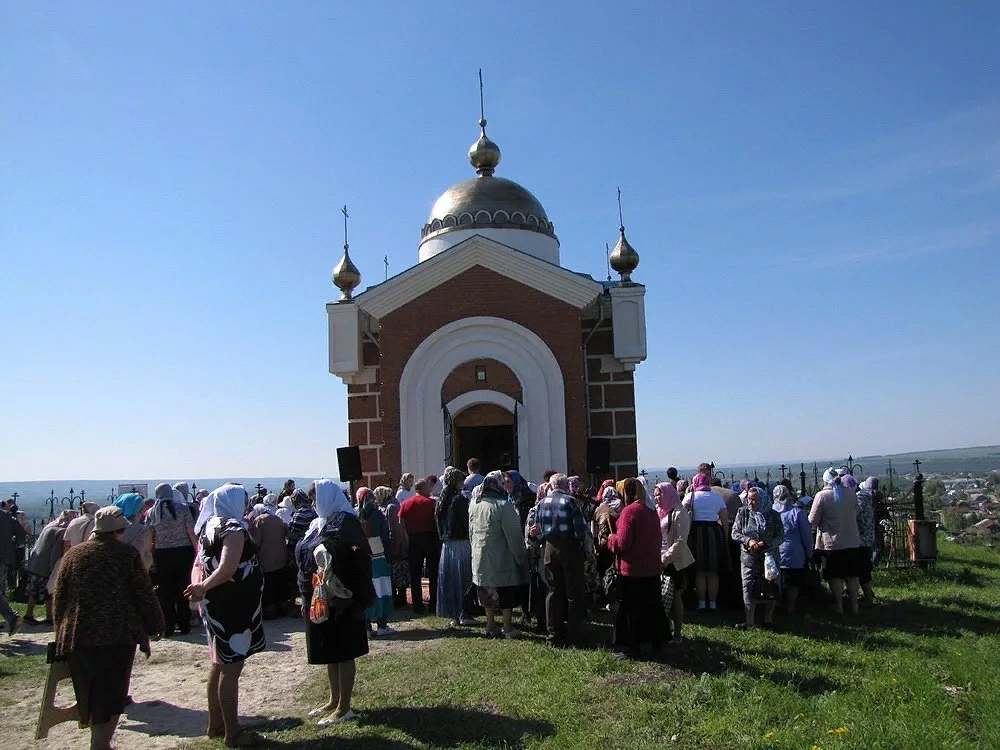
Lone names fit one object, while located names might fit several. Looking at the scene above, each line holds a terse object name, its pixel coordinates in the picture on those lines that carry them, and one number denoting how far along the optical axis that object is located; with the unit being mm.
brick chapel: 17328
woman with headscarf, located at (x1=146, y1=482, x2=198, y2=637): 9078
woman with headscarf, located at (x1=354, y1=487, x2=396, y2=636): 9141
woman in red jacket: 7379
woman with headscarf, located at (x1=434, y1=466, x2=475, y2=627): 9312
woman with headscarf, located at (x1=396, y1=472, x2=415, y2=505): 11734
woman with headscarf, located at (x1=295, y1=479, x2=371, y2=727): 5844
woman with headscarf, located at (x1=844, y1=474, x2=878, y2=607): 10078
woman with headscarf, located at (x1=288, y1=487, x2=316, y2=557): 8805
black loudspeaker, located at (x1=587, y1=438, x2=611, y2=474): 17016
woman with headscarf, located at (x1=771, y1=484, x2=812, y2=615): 9688
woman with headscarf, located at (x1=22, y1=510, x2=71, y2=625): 10531
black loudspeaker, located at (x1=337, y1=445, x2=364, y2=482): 18312
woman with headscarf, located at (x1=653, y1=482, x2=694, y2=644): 8102
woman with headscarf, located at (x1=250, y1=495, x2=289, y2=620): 9641
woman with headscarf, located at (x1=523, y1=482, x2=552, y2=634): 8477
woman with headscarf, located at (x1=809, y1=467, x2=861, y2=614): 9727
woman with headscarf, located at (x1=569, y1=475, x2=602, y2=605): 8870
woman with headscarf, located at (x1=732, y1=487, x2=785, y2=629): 8641
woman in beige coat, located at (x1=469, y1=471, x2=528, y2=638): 8414
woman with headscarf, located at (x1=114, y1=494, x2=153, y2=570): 7535
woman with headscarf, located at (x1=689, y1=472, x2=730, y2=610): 9656
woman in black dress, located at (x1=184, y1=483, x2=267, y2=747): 5448
